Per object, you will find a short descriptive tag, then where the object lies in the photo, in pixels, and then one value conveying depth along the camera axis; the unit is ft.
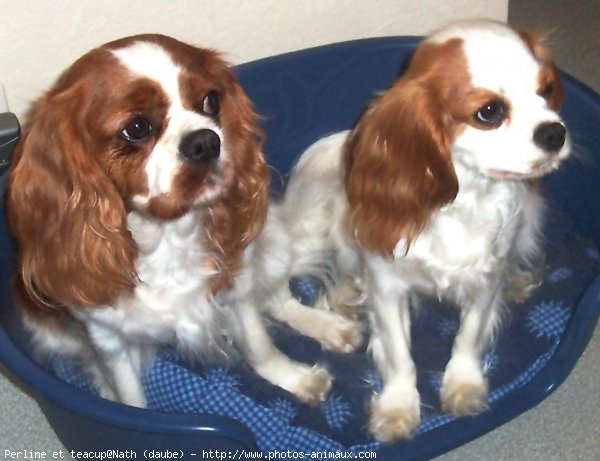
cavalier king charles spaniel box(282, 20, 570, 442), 4.85
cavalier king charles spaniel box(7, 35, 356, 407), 4.61
